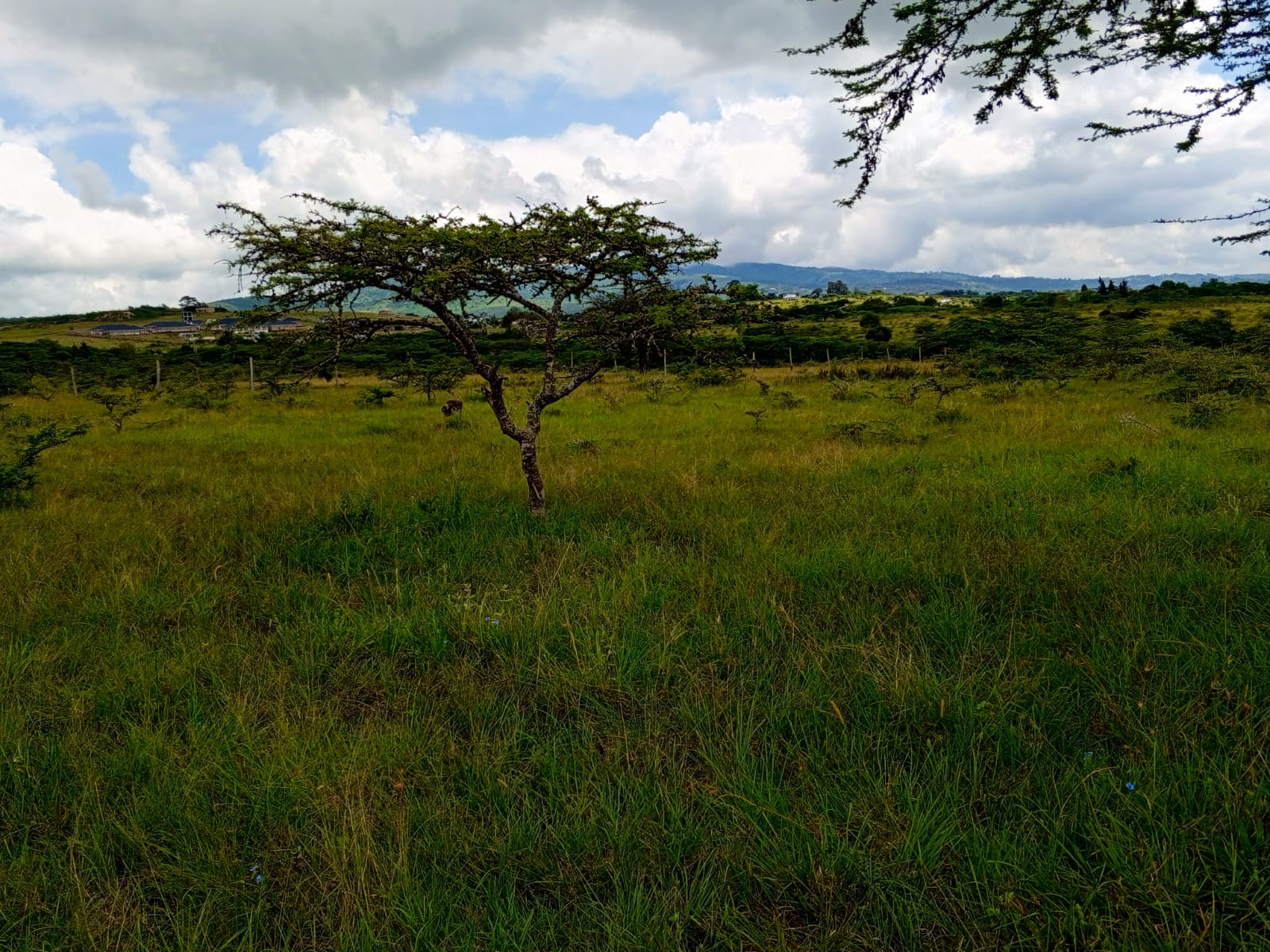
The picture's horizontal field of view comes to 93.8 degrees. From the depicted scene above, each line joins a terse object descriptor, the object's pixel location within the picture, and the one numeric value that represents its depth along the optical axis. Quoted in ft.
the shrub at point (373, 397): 71.05
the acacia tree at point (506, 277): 18.81
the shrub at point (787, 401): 60.01
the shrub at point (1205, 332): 109.40
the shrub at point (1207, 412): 38.27
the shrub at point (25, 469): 26.48
